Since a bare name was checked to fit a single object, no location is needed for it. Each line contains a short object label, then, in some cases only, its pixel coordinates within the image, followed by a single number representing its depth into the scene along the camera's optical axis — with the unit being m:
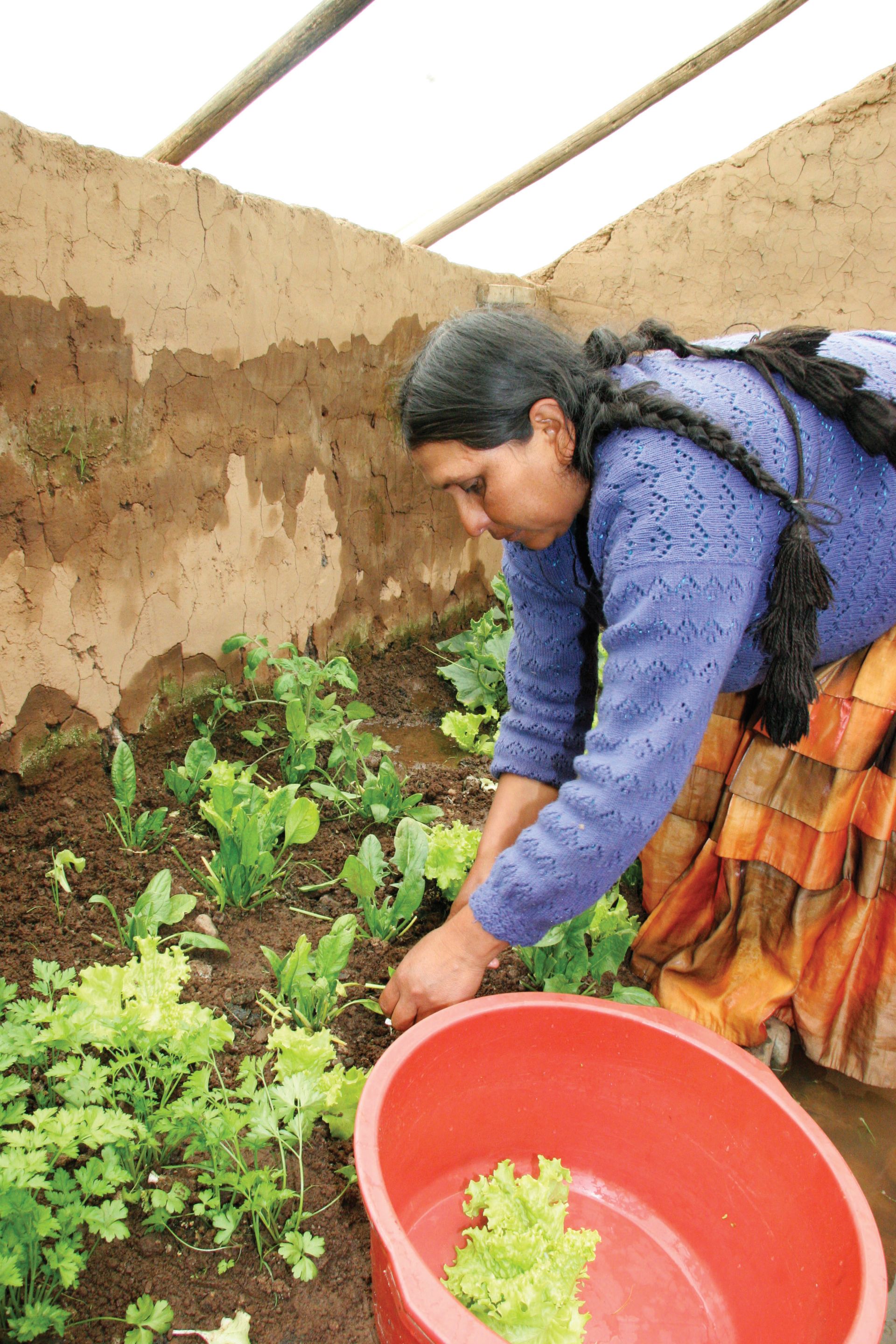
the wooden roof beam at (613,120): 3.60
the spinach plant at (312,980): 1.77
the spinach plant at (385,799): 2.49
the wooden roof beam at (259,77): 2.75
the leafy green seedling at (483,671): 3.44
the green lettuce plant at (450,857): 2.15
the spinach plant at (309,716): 2.64
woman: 1.36
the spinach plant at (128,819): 2.24
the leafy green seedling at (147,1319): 1.26
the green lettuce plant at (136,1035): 1.32
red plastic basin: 1.38
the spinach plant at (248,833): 2.09
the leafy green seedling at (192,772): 2.43
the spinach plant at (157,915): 1.85
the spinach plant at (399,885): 2.05
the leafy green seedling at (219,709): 2.74
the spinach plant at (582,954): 2.00
